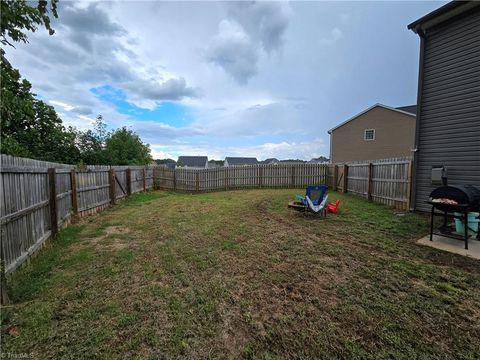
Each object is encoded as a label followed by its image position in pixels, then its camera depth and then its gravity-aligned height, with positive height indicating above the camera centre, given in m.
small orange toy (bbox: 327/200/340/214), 6.75 -1.27
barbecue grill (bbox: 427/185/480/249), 3.87 -0.63
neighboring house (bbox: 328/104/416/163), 16.98 +2.77
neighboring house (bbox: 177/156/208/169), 41.05 +1.21
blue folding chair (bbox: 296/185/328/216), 6.18 -0.93
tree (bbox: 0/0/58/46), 2.04 +1.52
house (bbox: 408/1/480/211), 5.27 +1.81
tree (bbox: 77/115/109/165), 12.98 +1.46
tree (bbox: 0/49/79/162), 9.27 +1.59
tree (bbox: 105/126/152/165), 14.93 +1.46
